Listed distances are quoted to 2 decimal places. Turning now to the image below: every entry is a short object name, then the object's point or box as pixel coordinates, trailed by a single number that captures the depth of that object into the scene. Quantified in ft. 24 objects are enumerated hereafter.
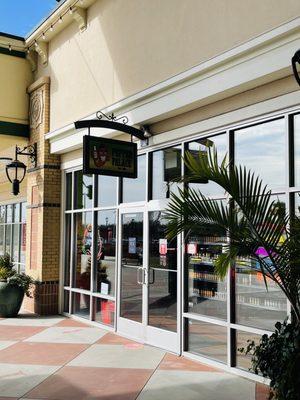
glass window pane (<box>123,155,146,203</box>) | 27.63
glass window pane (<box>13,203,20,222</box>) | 49.60
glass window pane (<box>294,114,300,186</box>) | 18.48
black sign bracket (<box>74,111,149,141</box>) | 24.80
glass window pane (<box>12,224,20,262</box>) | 49.39
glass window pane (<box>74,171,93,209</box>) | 33.30
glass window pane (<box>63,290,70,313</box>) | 35.24
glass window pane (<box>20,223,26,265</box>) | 47.70
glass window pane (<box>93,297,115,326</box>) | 30.09
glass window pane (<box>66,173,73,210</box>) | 35.88
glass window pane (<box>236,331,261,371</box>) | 20.12
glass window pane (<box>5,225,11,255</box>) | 52.03
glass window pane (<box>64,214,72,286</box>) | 35.50
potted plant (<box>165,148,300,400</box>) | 13.69
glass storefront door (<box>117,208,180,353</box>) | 24.81
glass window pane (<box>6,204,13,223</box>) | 51.57
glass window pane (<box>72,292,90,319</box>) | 32.95
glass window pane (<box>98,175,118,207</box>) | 30.53
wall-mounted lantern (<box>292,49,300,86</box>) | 14.64
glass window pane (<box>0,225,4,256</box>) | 54.13
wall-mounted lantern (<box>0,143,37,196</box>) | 36.65
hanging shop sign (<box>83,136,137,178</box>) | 23.06
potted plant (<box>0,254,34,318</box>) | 33.76
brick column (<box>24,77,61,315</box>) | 35.12
